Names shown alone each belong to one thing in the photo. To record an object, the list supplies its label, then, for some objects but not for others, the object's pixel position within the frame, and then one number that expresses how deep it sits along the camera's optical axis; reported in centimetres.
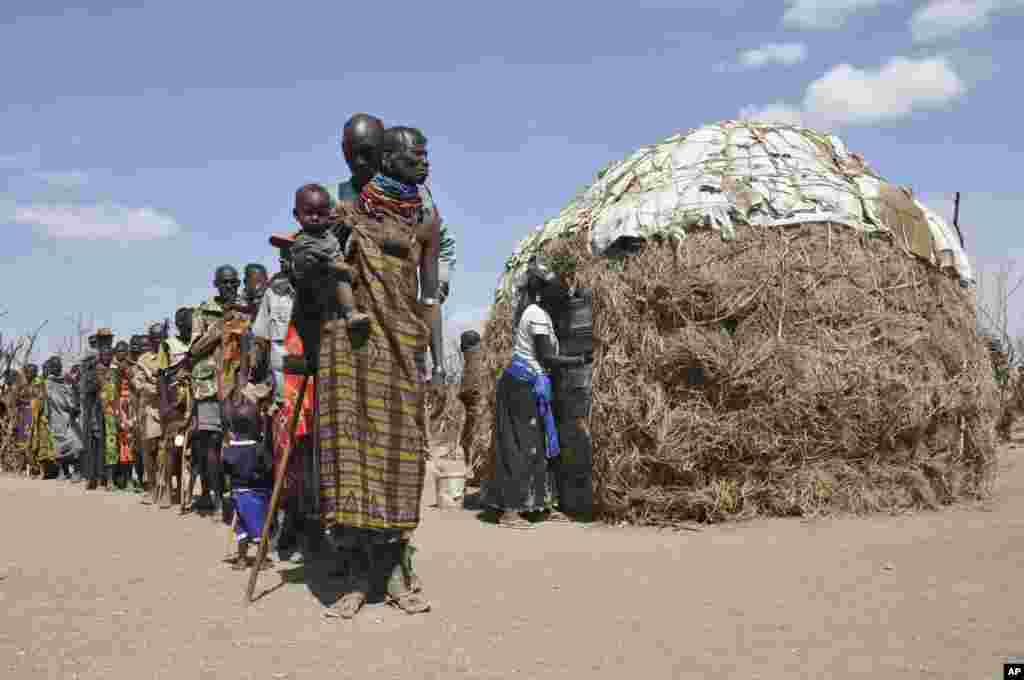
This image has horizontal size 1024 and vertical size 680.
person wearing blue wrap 747
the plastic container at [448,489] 882
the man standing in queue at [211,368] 723
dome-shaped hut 708
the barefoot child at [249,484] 513
